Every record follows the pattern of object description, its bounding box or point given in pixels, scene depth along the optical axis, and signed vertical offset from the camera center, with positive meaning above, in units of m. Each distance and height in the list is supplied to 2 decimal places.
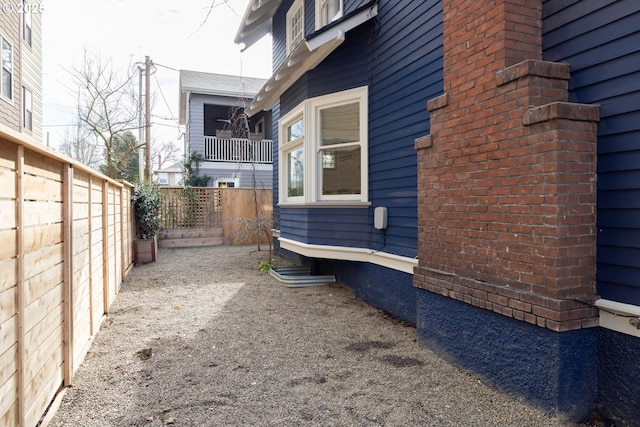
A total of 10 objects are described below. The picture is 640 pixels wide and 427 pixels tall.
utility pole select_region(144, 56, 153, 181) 15.12 +3.20
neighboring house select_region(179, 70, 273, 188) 17.11 +2.70
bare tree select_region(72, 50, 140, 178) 13.84 +4.08
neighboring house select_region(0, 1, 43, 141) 10.15 +3.84
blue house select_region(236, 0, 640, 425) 2.56 +0.11
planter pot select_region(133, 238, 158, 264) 9.44 -1.01
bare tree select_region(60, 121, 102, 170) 24.61 +3.77
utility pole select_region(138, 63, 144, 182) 17.19 +4.31
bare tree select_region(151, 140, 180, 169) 24.94 +3.55
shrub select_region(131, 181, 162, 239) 9.52 -0.12
